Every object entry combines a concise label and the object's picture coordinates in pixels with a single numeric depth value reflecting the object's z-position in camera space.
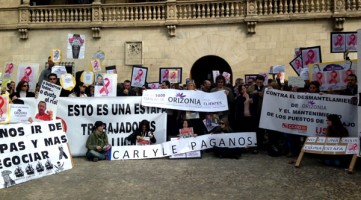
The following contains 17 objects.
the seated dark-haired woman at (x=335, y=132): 7.11
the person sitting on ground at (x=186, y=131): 8.52
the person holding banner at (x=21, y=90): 8.80
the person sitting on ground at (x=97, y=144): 8.06
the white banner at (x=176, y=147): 8.12
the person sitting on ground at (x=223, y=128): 8.70
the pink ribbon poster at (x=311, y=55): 10.50
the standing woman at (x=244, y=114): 8.88
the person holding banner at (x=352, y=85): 7.97
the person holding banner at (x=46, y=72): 10.90
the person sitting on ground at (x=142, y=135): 8.47
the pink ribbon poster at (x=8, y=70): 11.97
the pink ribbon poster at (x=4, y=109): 6.73
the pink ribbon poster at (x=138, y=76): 11.12
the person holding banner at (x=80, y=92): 9.63
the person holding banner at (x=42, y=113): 7.87
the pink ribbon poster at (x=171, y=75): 12.67
